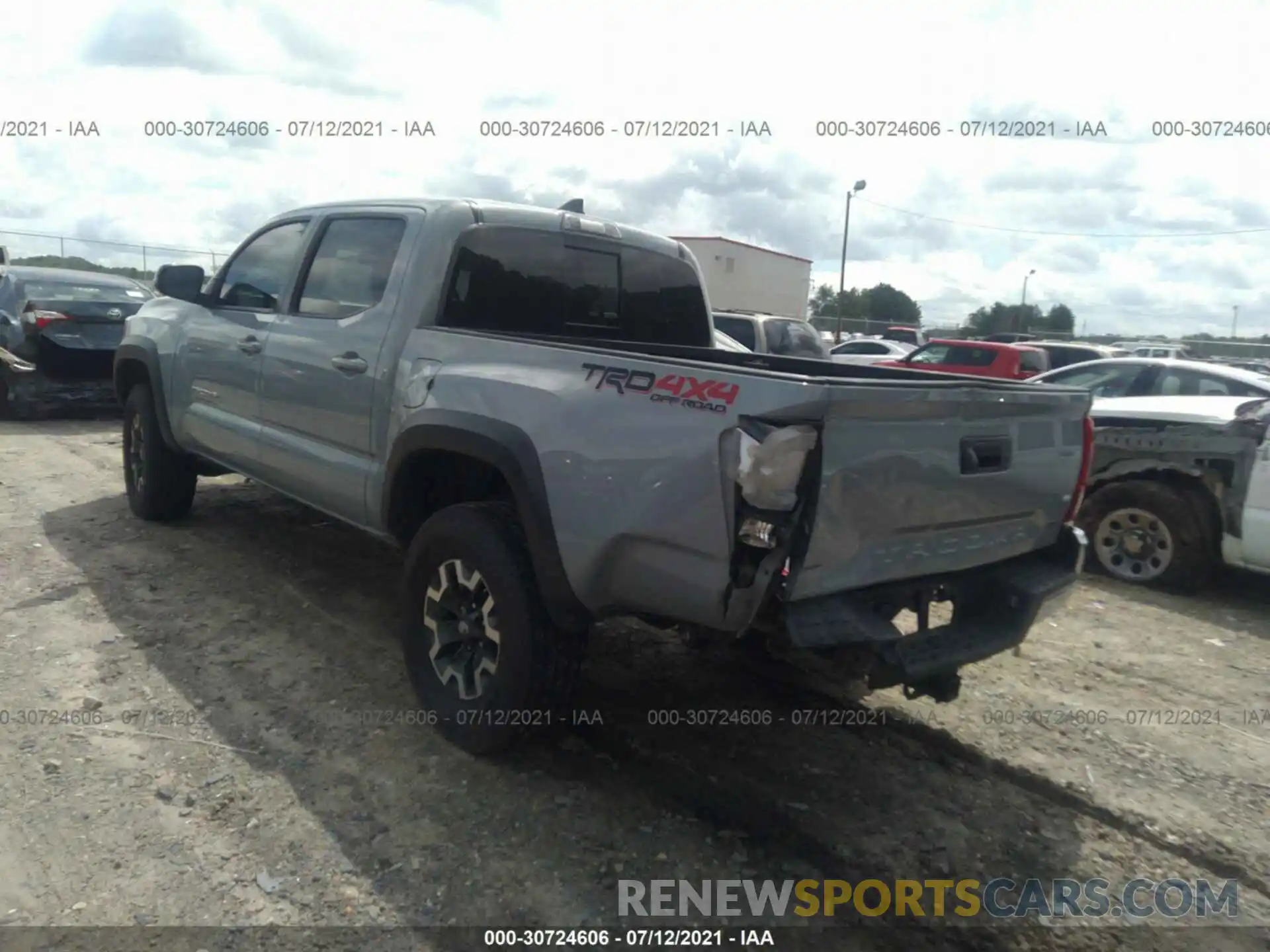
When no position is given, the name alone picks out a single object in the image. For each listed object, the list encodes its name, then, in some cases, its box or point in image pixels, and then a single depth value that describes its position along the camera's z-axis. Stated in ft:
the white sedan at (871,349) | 73.77
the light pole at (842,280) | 95.73
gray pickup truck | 8.85
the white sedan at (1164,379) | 26.94
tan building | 113.39
